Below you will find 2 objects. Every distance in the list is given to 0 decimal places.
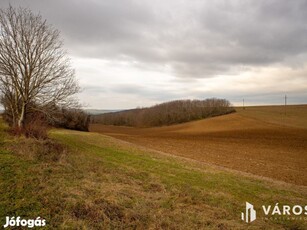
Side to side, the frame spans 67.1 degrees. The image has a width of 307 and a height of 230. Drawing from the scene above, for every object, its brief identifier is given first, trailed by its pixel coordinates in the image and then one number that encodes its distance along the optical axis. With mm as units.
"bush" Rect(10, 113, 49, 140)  14401
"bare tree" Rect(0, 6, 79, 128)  15602
